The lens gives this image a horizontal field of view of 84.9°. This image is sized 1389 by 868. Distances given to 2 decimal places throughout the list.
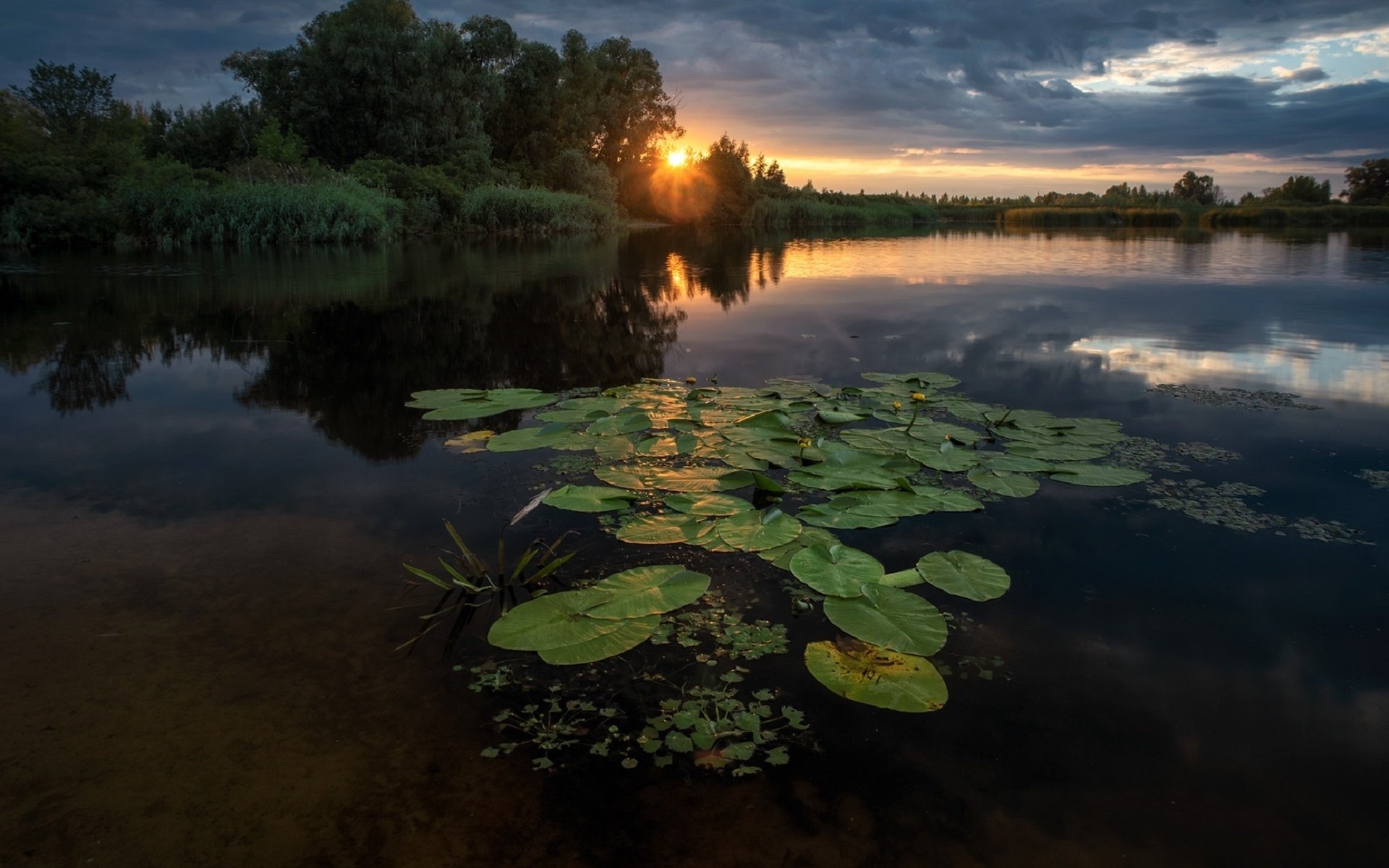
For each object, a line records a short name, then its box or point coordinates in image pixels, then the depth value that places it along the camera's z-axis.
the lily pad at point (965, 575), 2.22
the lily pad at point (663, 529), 2.54
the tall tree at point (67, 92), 30.16
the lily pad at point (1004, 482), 2.96
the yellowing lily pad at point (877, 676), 1.75
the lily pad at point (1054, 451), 3.38
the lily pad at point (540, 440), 3.53
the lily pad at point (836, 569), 2.21
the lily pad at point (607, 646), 1.88
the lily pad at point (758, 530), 2.49
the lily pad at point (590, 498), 2.77
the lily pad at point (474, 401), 4.09
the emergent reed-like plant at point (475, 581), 2.15
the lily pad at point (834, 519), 2.65
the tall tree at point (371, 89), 24.95
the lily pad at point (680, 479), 2.96
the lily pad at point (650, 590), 2.07
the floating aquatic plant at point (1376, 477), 3.10
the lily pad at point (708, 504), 2.72
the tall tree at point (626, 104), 36.00
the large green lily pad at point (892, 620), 1.96
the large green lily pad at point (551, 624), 1.95
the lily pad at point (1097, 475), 3.09
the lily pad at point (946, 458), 3.22
